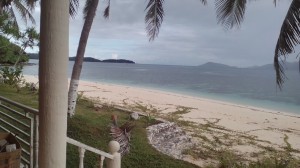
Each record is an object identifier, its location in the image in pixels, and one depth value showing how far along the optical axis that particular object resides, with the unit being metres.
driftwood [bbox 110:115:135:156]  4.59
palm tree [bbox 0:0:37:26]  10.90
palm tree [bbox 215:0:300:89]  3.59
